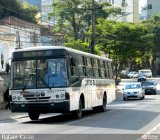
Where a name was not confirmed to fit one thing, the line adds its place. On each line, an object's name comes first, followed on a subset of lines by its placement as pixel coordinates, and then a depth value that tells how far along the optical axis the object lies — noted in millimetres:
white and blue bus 20984
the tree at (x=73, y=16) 74562
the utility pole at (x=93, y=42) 46344
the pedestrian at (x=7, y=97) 30734
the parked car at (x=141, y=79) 76138
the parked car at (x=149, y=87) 54156
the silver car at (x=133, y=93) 43719
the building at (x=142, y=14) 154812
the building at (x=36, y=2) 107956
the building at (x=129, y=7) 118819
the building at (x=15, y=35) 56969
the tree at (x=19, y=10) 72562
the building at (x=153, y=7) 126500
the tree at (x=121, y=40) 66562
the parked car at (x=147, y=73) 98094
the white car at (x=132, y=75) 100250
